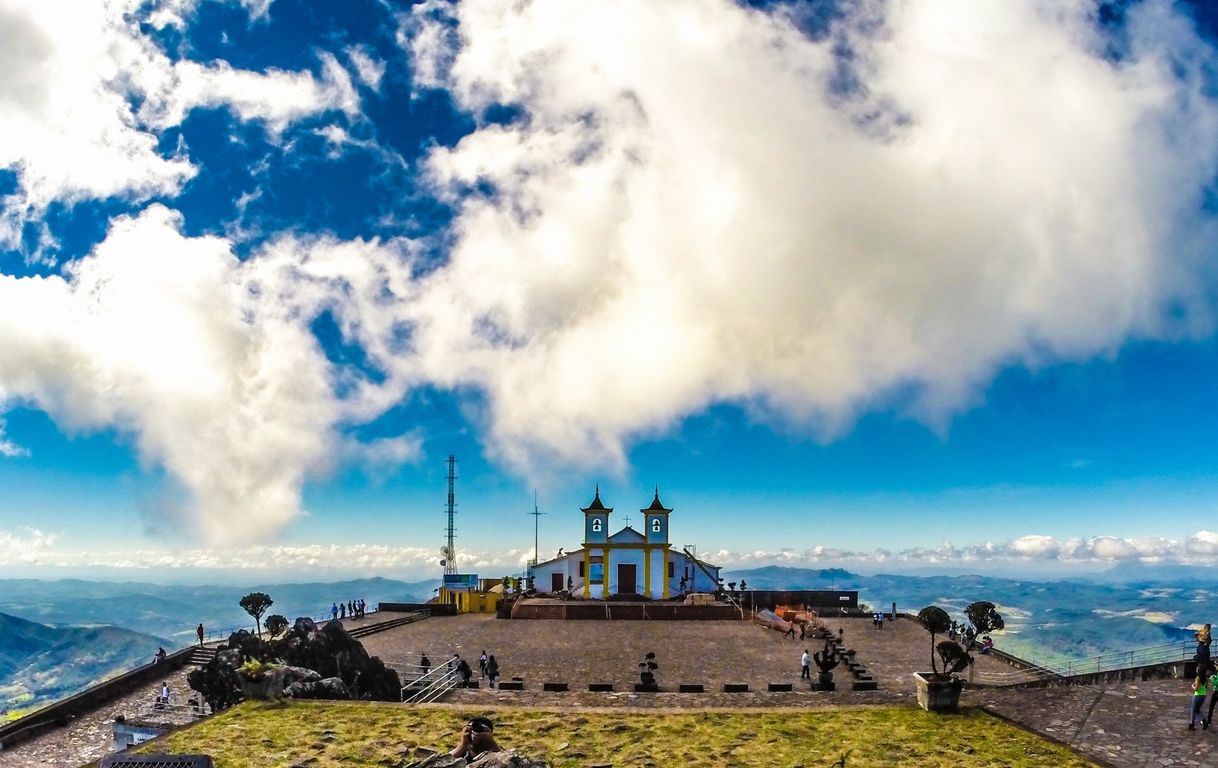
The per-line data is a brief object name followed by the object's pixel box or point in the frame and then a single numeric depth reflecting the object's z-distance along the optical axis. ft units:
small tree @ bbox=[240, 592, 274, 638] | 87.76
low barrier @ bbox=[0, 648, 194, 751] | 67.72
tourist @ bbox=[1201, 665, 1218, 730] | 50.90
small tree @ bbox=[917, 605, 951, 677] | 60.80
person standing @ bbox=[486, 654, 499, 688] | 75.92
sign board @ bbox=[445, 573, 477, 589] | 172.24
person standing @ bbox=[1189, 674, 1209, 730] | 50.29
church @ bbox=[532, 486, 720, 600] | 171.63
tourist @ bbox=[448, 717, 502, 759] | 38.17
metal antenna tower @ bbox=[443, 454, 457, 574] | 201.16
